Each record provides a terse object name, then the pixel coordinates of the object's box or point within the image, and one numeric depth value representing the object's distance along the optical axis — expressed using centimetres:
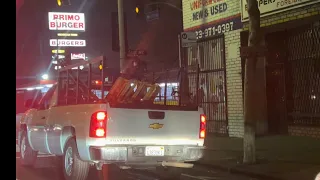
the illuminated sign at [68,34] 4731
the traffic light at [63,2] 1708
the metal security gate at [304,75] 1315
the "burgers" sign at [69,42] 4675
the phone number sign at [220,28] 1536
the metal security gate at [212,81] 1623
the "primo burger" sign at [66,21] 4666
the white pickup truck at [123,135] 769
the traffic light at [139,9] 1657
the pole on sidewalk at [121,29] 1564
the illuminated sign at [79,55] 4513
